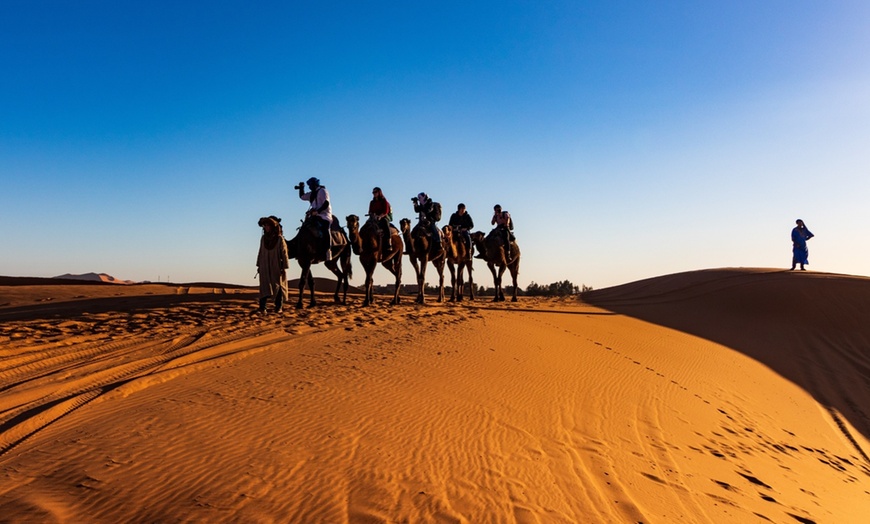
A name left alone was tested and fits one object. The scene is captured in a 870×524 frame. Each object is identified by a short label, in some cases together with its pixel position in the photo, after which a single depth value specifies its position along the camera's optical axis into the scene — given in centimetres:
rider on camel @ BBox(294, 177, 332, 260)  1412
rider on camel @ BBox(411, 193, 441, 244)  1788
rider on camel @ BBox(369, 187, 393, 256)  1592
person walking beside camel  1316
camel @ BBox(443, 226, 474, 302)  2038
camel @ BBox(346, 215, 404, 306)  1567
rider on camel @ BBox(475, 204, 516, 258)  2089
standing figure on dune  2367
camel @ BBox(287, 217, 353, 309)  1410
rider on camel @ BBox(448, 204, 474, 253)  2105
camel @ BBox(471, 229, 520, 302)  2097
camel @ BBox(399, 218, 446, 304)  1788
